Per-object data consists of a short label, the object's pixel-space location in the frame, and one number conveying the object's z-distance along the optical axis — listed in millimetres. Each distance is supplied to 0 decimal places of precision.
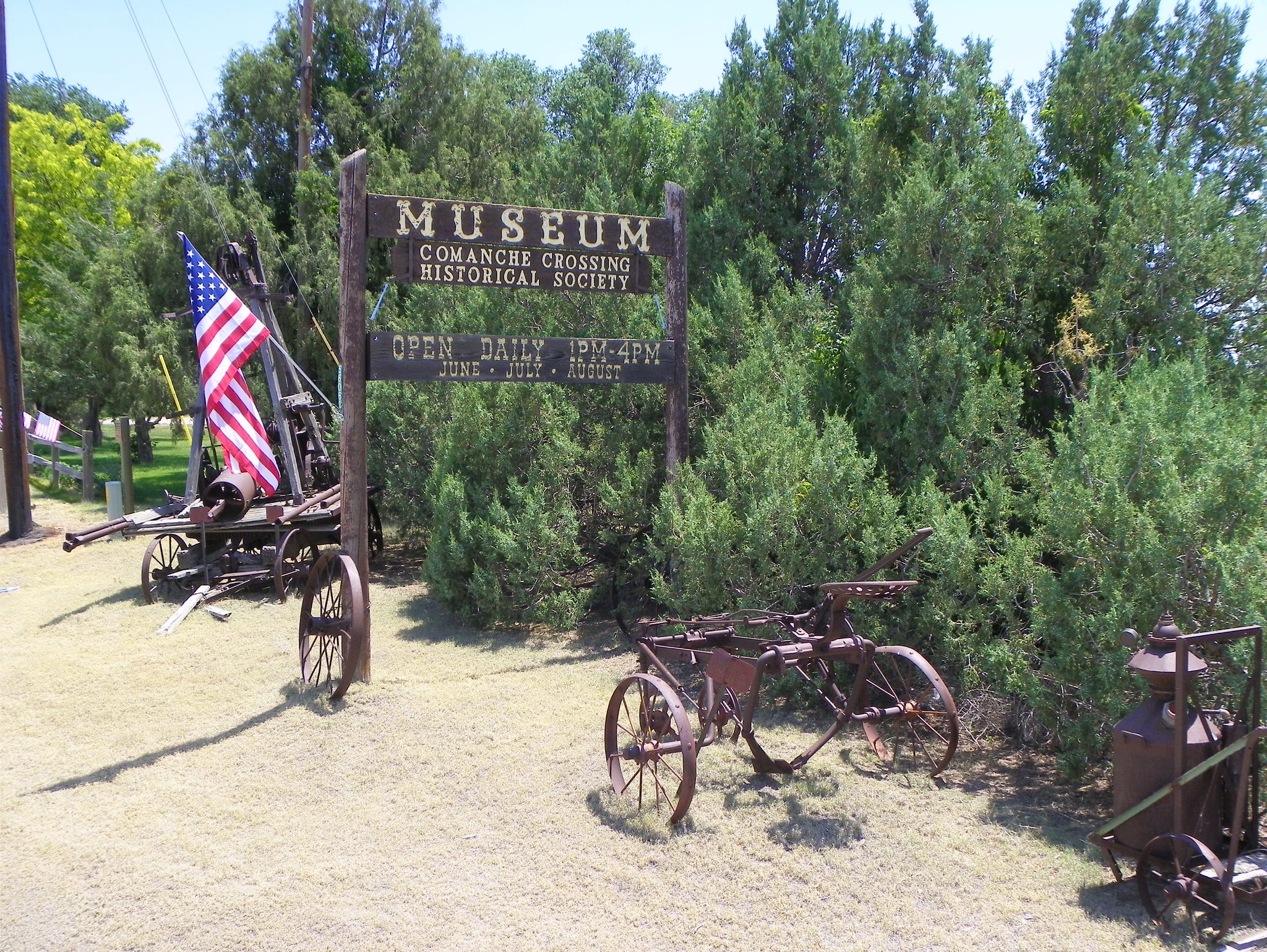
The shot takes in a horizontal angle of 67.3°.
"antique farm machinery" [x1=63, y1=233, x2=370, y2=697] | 9609
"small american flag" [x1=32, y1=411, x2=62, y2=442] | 17375
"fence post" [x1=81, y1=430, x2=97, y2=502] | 16975
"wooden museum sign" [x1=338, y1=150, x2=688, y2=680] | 7070
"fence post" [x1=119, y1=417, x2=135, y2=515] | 14844
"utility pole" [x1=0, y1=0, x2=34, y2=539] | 13648
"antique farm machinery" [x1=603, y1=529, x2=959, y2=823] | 4887
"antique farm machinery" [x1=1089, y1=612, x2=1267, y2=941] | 3607
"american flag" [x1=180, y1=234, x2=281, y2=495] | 9680
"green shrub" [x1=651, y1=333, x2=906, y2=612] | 6695
